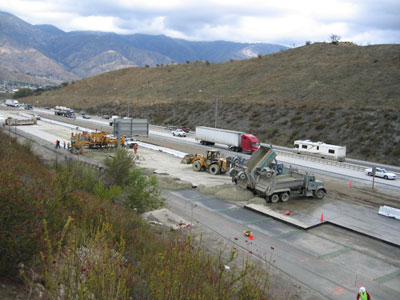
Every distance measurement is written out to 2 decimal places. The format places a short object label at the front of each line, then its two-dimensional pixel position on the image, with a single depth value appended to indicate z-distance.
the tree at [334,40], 106.91
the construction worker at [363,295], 9.76
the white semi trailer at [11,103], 117.69
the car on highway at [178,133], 59.04
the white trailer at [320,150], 41.16
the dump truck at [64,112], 88.19
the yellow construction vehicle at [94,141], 39.33
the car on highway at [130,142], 43.67
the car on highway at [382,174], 32.81
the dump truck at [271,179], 22.91
